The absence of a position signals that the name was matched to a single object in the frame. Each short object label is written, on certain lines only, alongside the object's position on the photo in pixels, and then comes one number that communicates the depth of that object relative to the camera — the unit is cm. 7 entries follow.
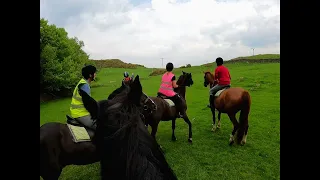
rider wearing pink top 785
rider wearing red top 827
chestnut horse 747
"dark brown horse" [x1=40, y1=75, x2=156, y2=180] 386
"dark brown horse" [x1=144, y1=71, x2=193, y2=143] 727
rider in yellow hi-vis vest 421
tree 1809
